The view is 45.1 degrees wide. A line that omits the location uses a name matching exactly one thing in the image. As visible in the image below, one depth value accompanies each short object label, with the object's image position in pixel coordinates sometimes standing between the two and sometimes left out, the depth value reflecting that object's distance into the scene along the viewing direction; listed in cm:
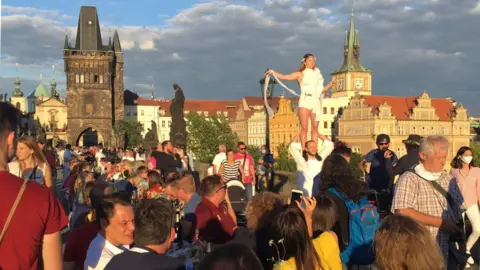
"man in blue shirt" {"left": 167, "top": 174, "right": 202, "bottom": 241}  606
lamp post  1246
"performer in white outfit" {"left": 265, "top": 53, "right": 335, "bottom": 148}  824
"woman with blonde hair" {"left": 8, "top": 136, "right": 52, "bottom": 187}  603
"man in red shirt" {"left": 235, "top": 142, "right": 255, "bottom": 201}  1072
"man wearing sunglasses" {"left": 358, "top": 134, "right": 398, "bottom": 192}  757
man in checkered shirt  446
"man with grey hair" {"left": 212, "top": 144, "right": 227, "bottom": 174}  1095
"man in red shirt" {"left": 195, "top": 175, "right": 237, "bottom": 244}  530
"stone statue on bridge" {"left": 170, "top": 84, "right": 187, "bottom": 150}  1559
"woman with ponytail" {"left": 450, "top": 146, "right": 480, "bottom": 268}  546
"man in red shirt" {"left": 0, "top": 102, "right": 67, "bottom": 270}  259
